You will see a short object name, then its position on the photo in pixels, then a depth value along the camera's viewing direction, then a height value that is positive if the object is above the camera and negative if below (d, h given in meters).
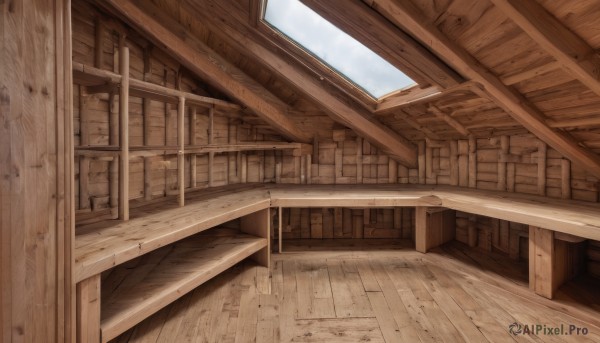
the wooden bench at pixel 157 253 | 1.70 -0.75
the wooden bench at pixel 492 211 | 2.49 -0.38
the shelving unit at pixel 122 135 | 2.23 +0.28
